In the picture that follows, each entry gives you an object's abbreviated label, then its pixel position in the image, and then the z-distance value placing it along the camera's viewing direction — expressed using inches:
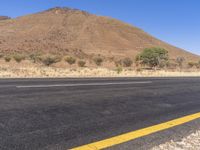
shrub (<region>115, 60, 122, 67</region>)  1844.6
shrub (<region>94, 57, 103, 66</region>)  1770.2
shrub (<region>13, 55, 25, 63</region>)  1523.1
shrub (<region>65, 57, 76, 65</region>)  1614.9
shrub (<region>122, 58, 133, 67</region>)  1806.1
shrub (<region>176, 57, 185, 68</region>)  2065.6
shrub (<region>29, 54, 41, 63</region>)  1535.4
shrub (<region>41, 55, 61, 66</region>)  1375.4
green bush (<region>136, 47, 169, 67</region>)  1656.0
